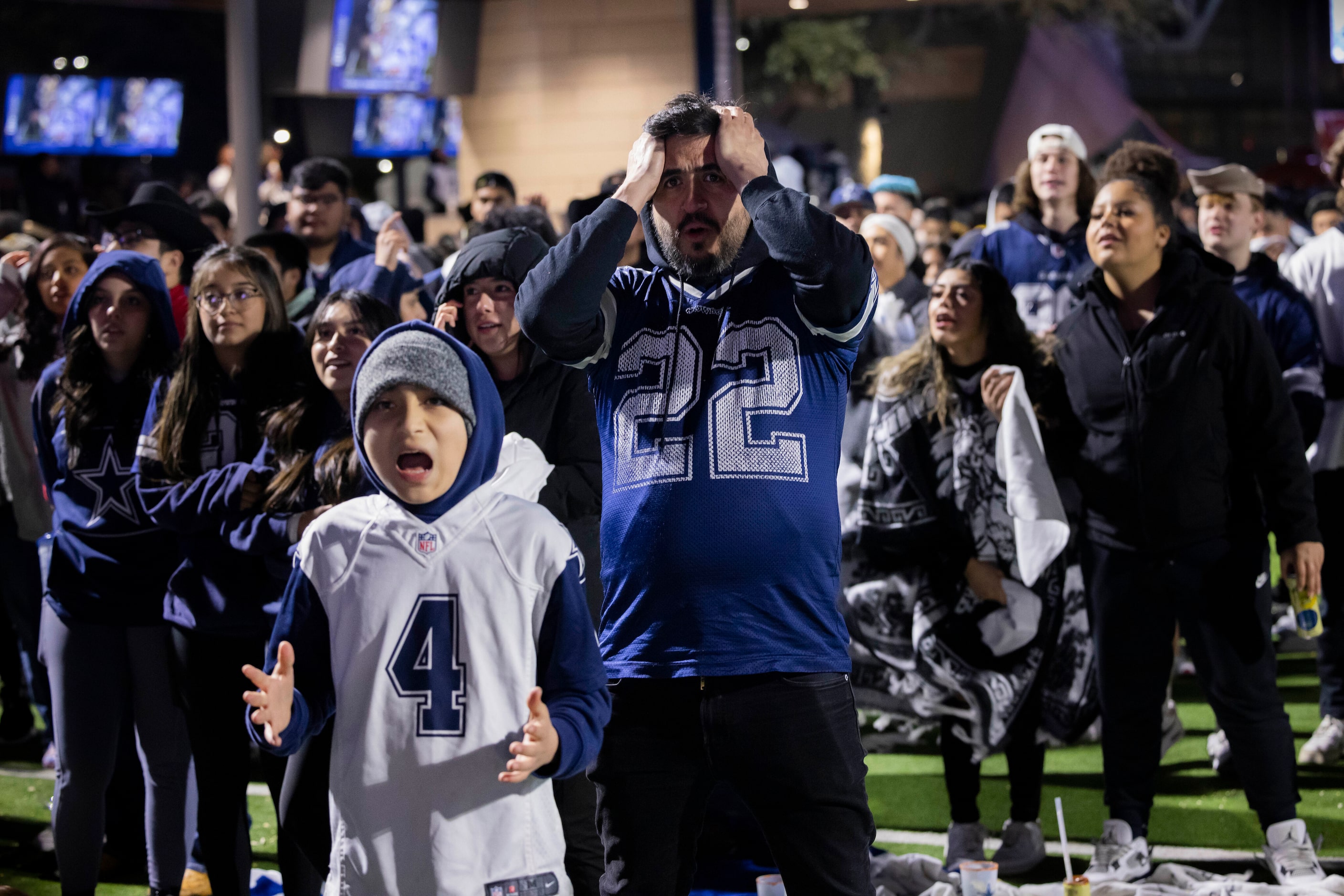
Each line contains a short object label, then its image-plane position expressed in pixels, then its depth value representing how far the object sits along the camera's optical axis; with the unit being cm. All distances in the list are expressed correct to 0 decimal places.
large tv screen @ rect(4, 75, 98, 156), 1811
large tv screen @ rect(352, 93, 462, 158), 1734
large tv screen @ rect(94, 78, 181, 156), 1847
